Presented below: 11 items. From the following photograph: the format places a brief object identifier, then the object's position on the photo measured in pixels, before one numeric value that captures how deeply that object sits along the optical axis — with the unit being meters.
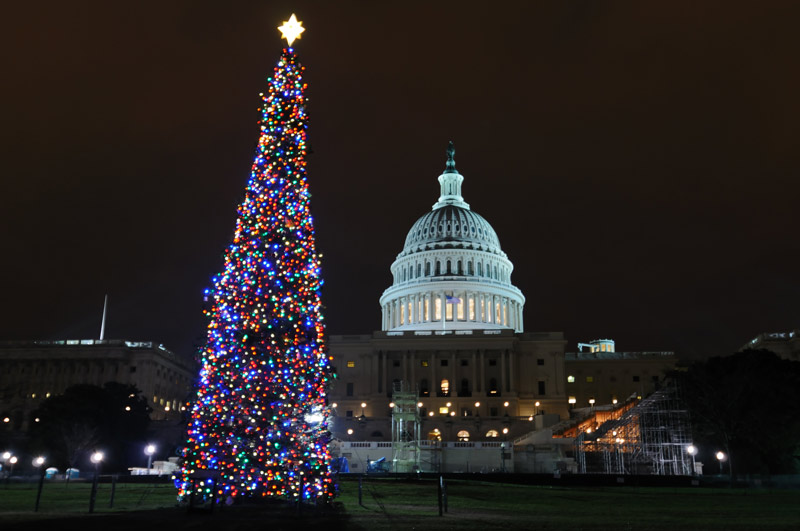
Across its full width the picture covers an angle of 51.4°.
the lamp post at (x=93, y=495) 28.05
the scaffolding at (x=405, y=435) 84.00
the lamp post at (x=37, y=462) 89.22
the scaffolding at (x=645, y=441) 78.44
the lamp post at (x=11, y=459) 88.01
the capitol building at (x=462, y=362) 117.50
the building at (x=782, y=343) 132.12
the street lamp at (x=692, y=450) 74.01
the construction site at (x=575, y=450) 79.12
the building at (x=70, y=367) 138.62
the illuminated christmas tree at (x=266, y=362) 30.42
